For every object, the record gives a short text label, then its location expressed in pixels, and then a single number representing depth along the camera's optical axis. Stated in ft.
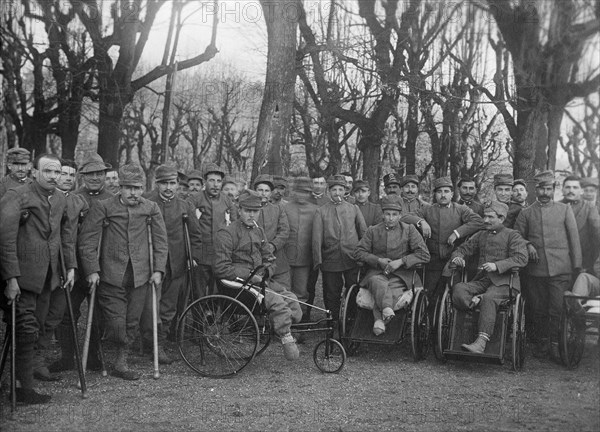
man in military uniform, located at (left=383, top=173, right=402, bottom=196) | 30.07
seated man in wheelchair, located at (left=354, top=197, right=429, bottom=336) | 22.34
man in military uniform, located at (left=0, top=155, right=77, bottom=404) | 16.75
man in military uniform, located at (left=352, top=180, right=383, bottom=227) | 28.71
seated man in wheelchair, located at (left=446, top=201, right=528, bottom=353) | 21.12
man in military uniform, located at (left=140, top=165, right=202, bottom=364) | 22.20
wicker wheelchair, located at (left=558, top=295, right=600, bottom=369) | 20.33
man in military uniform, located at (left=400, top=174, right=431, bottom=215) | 28.73
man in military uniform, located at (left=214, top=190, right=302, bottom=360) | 20.47
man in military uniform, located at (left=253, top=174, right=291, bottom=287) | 24.63
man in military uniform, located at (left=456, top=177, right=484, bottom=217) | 26.84
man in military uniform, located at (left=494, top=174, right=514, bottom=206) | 25.62
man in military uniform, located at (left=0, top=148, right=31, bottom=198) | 24.03
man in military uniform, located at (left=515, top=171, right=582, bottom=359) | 22.48
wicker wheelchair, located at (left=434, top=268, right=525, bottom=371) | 20.38
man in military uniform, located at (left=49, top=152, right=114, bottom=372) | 19.94
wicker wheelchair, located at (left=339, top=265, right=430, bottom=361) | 21.97
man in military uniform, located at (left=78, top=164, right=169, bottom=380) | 19.63
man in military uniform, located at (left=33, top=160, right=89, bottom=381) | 19.07
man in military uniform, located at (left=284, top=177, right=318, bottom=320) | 26.20
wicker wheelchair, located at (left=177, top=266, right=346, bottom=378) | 19.89
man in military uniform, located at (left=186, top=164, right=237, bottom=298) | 24.98
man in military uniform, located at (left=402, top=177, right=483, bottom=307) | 25.18
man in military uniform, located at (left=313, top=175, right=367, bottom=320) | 25.89
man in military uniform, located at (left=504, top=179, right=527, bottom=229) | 24.59
